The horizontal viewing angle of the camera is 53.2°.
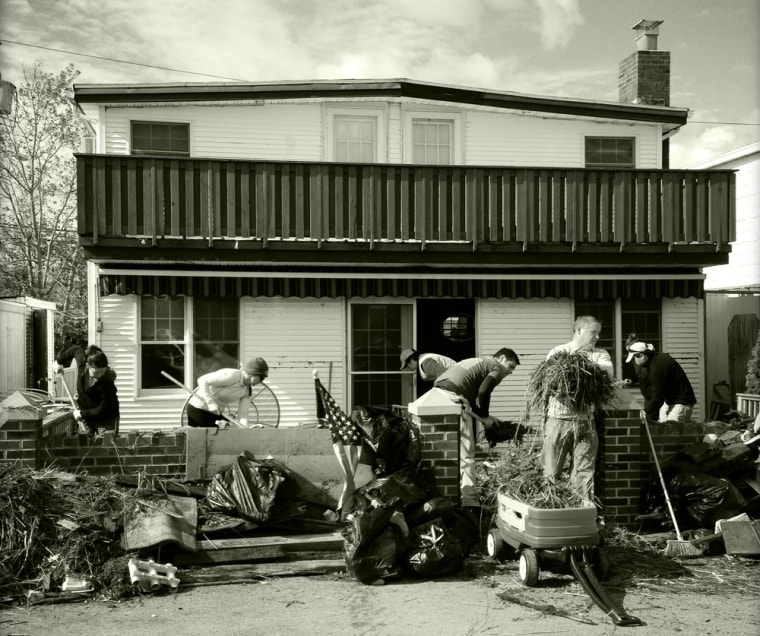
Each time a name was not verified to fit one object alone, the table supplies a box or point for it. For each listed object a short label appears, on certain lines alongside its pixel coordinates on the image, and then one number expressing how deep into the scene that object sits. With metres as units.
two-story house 11.12
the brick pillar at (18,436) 6.17
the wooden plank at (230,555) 5.72
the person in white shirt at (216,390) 7.64
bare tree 23.17
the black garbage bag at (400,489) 5.80
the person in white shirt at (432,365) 8.47
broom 6.09
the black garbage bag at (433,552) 5.57
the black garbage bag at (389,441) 6.46
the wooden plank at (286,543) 5.88
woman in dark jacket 7.70
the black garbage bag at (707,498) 6.41
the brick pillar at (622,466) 6.73
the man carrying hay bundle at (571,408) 6.16
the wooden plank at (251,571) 5.49
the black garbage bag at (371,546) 5.44
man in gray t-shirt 6.97
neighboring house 15.26
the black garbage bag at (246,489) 6.18
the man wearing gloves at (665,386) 8.37
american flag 6.50
